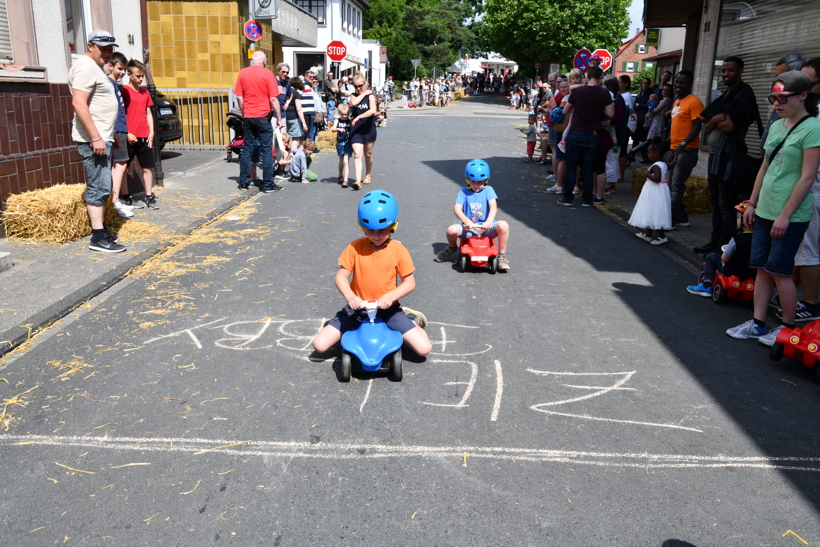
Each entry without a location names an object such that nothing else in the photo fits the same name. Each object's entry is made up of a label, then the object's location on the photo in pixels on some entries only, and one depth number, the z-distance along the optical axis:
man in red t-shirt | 11.59
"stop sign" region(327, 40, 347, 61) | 31.09
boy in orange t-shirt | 4.65
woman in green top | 4.94
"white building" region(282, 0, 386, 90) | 46.44
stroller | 15.12
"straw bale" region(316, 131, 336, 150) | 20.05
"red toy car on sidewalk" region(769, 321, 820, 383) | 4.79
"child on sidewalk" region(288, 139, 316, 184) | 13.26
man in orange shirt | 9.16
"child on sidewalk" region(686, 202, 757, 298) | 6.28
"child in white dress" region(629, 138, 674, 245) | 8.58
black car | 14.66
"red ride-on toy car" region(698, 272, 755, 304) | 6.33
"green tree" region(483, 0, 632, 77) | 52.97
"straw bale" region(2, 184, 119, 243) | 7.77
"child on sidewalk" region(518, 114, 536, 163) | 16.46
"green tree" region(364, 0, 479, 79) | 72.12
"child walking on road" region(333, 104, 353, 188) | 12.71
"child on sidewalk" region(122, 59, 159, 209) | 9.57
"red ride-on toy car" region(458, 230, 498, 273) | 7.23
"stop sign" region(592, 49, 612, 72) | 21.59
